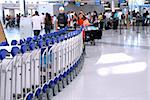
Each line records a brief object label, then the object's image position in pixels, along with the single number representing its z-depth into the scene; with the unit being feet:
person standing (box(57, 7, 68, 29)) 53.57
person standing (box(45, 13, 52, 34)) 57.48
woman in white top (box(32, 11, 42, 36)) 51.03
